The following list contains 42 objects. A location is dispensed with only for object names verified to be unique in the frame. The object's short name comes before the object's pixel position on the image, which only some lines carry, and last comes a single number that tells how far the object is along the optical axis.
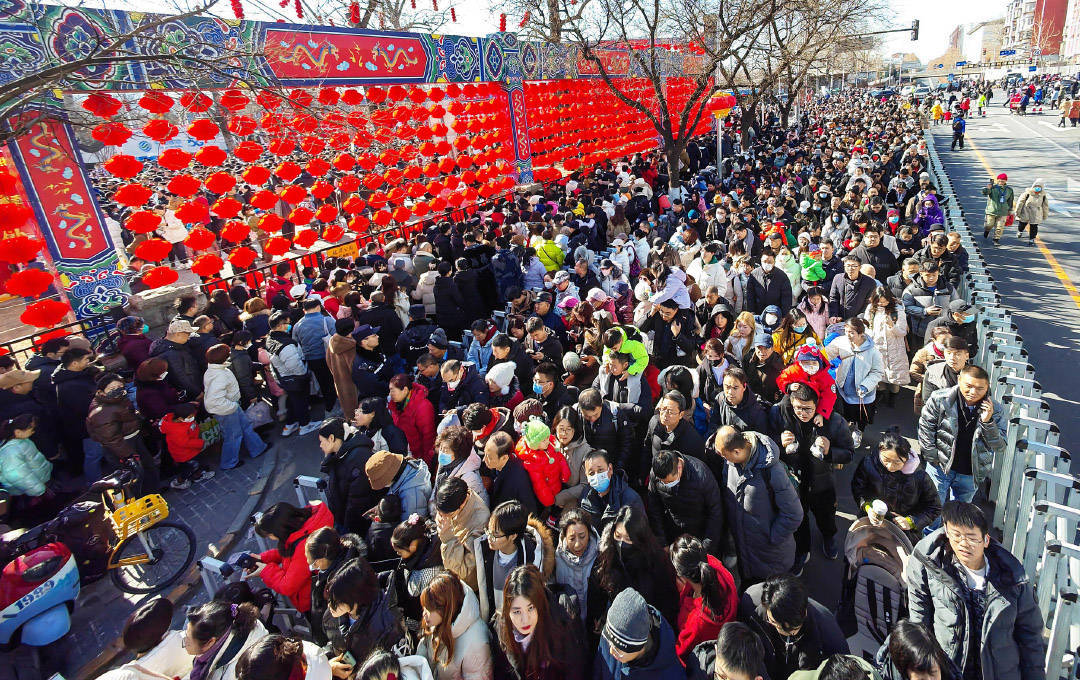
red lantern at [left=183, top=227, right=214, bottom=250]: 7.20
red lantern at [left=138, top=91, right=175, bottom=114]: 7.01
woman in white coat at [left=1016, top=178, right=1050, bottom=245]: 11.70
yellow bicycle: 4.62
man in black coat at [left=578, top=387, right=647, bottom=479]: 4.25
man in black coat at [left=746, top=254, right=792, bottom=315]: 6.95
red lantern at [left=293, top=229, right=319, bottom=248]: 8.70
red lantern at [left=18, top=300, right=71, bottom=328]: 5.82
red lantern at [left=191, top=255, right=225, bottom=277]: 7.07
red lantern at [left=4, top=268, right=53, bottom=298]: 5.78
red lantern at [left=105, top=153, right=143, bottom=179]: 6.20
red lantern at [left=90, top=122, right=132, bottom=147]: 6.27
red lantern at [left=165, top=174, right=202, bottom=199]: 7.11
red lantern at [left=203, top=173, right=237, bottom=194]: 7.57
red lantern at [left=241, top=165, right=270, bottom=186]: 7.92
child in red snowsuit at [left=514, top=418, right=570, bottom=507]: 3.88
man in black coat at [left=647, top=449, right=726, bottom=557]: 3.47
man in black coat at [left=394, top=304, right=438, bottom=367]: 6.38
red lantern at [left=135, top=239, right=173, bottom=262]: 6.68
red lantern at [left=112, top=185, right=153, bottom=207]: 6.33
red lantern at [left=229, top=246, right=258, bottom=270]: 8.27
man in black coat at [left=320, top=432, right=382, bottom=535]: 4.00
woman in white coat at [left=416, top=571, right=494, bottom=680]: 2.75
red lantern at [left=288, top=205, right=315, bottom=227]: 8.52
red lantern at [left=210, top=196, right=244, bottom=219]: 7.92
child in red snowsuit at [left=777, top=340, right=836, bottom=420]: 4.48
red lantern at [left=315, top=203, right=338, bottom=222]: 10.55
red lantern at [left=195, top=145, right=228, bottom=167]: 7.51
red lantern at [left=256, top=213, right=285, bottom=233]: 8.07
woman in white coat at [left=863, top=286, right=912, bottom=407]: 5.73
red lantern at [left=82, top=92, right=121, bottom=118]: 6.10
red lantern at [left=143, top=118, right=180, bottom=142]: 6.88
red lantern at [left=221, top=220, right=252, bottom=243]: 7.59
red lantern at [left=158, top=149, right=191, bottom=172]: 6.81
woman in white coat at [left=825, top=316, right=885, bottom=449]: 5.11
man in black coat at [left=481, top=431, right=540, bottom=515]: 3.79
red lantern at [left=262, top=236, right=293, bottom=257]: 7.97
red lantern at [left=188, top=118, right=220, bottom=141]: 7.12
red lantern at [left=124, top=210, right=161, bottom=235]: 6.61
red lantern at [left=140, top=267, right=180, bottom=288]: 6.51
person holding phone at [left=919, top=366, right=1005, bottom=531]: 4.00
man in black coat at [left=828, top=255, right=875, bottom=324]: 6.43
